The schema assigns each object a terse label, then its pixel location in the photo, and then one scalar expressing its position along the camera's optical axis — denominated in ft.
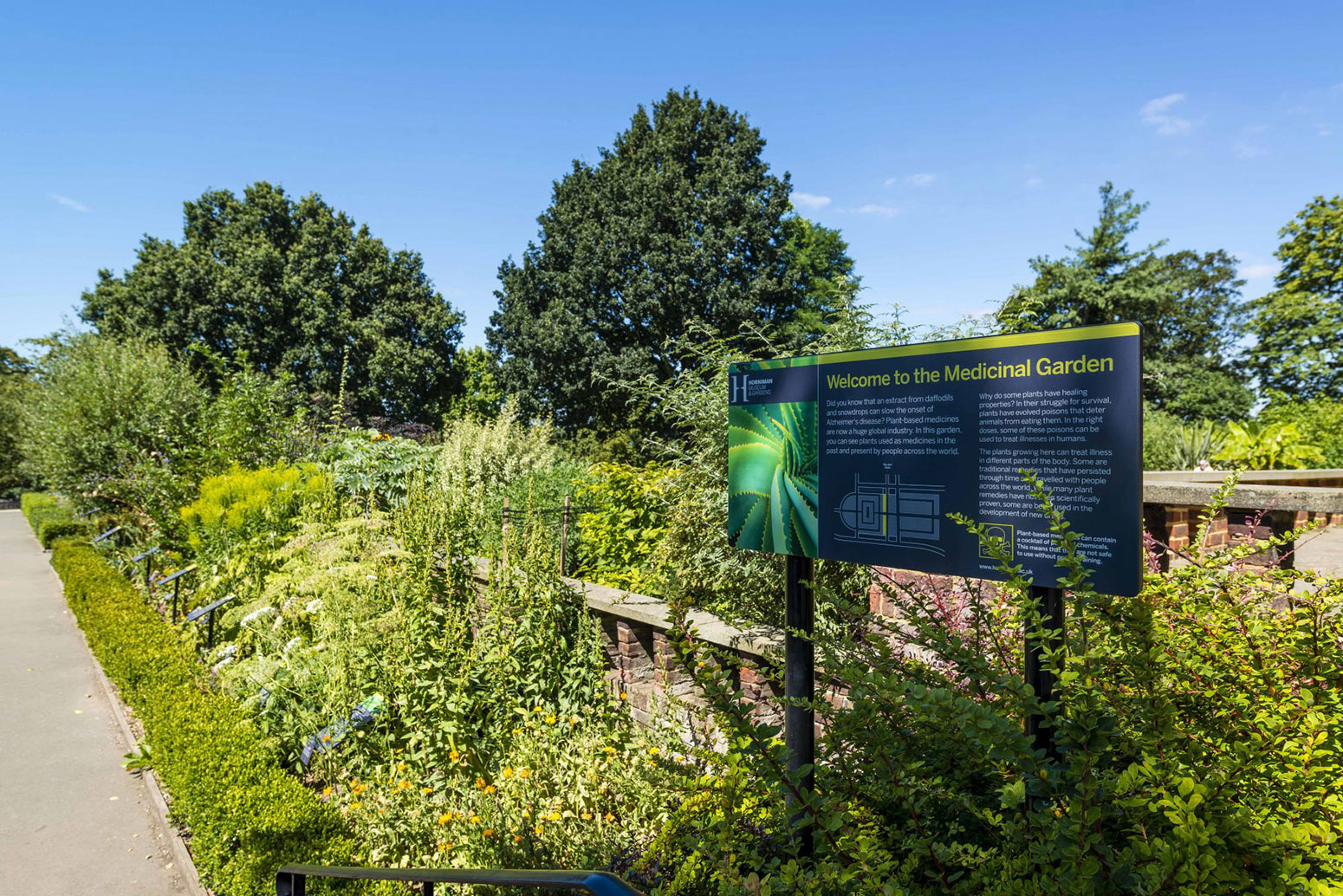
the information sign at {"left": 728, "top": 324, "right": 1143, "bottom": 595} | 6.13
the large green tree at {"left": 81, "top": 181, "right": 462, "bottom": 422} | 81.92
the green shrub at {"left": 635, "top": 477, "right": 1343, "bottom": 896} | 4.55
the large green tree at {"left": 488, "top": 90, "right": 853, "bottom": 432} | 71.26
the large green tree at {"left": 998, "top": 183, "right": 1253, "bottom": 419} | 85.46
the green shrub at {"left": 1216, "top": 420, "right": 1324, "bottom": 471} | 34.99
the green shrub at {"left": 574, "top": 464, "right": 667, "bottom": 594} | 21.39
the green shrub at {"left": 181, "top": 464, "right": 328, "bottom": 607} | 23.81
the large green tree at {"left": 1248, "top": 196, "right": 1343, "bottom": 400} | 68.85
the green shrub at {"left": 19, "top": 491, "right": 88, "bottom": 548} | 49.93
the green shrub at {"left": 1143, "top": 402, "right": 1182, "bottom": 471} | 53.21
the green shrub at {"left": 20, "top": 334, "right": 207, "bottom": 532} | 37.60
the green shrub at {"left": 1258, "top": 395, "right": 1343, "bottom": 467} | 38.45
